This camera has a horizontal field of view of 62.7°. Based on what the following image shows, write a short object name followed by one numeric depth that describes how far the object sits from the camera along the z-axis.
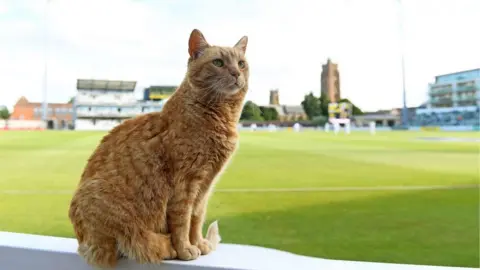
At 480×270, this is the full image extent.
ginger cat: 0.80
